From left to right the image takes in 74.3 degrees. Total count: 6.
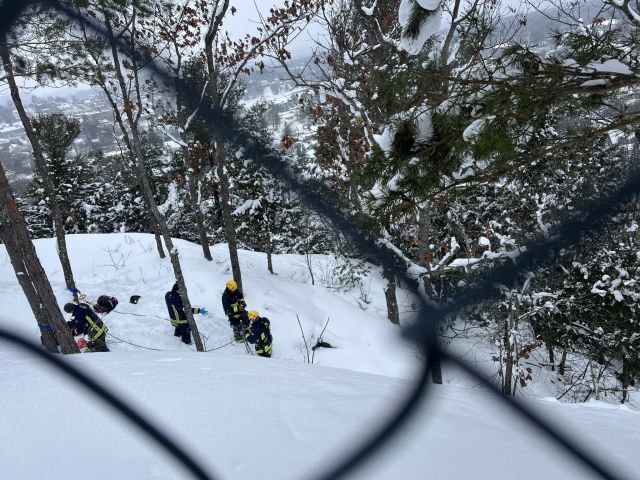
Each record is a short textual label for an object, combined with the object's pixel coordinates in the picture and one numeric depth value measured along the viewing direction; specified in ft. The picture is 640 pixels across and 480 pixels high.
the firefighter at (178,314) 29.89
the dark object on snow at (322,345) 30.43
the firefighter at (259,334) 26.78
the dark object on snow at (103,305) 31.81
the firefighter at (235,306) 29.84
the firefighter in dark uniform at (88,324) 24.14
